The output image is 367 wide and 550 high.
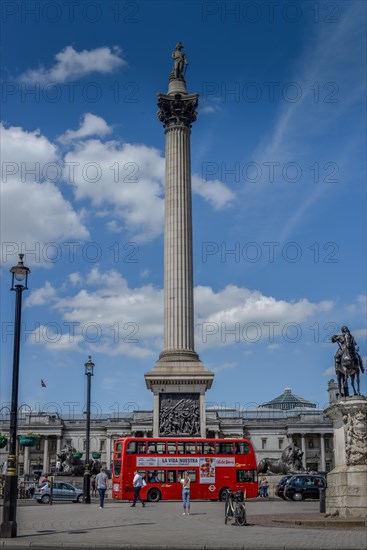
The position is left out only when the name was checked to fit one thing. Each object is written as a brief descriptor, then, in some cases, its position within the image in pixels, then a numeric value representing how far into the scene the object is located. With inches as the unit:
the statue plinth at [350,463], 885.8
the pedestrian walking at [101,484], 1365.7
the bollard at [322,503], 1106.0
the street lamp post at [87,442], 1562.5
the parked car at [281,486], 1868.8
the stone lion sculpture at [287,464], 2262.9
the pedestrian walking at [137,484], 1421.9
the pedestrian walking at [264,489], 2059.5
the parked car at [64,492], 1822.1
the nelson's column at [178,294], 2047.2
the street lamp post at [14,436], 789.2
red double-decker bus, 1752.0
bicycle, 928.3
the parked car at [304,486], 1774.1
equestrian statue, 954.1
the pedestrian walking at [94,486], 2388.3
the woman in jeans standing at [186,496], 1160.5
